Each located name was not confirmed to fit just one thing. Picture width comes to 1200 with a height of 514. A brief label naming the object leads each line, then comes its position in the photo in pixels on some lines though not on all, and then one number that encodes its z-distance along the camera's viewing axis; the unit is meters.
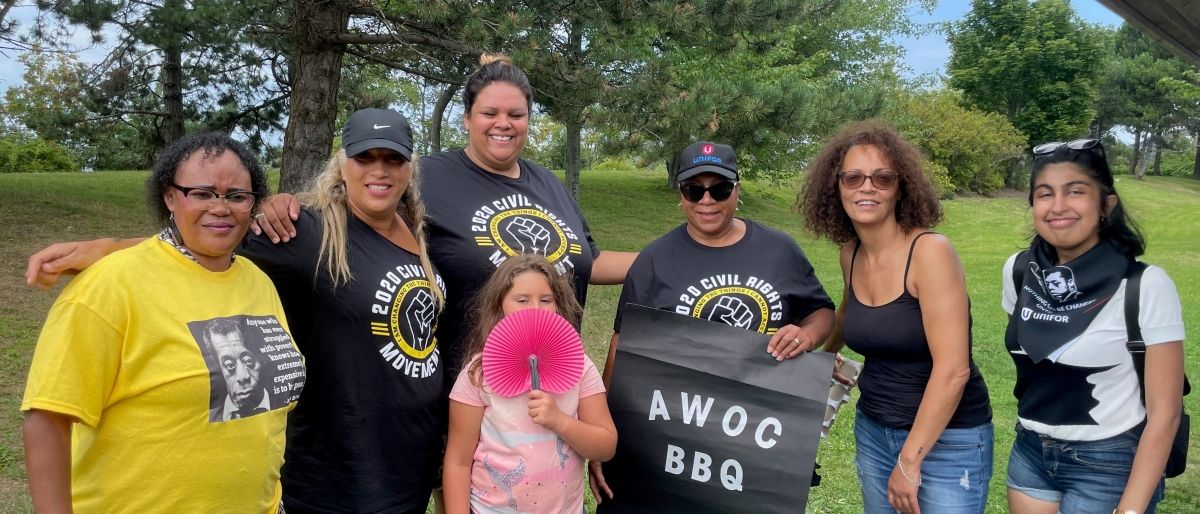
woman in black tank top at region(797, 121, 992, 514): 2.68
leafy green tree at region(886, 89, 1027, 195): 32.62
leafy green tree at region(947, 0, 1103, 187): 40.41
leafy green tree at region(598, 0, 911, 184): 8.89
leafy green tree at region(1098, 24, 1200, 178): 48.75
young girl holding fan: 2.62
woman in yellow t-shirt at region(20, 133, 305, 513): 1.96
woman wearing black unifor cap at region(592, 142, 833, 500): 3.05
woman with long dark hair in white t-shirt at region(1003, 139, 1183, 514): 2.52
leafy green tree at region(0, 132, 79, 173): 26.14
